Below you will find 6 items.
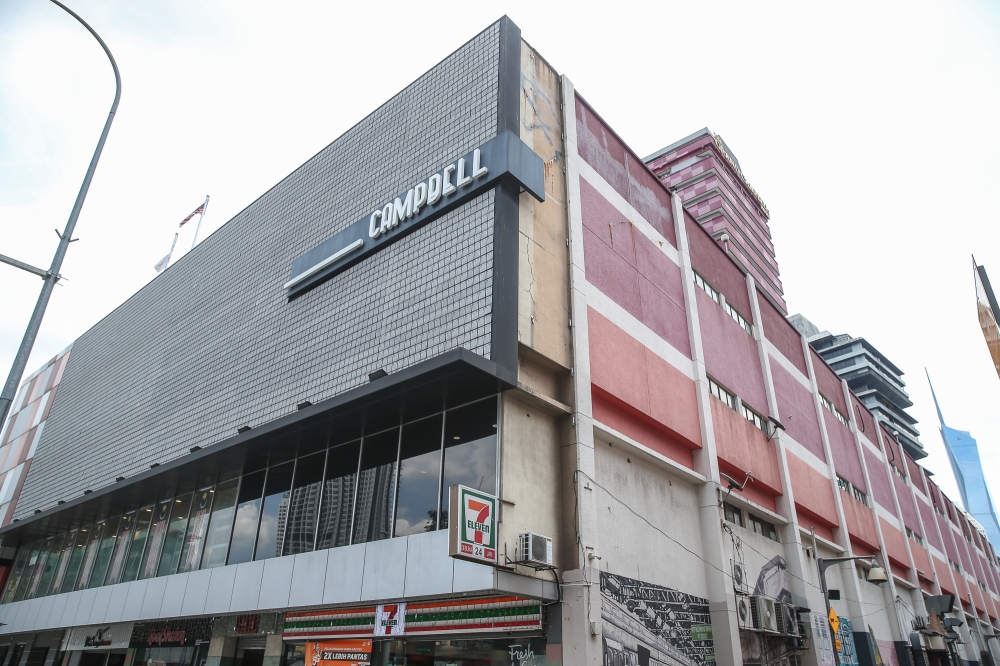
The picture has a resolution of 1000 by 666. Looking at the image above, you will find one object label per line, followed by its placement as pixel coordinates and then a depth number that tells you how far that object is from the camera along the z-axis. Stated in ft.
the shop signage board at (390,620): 49.32
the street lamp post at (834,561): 69.46
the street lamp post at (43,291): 29.60
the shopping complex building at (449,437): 47.09
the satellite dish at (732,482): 69.56
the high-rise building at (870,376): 415.03
